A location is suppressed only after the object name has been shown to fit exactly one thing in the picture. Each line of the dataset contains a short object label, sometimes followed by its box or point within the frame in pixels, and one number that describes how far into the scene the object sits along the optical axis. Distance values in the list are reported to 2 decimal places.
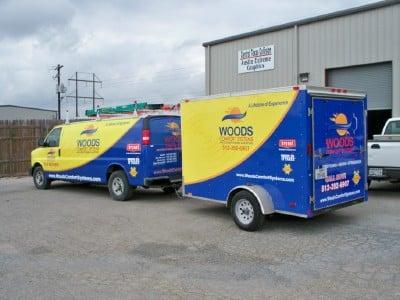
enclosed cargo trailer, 7.70
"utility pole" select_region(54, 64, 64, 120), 49.41
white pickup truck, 11.55
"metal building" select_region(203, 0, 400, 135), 17.14
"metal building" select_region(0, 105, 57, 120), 38.81
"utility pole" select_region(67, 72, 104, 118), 64.09
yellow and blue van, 11.26
